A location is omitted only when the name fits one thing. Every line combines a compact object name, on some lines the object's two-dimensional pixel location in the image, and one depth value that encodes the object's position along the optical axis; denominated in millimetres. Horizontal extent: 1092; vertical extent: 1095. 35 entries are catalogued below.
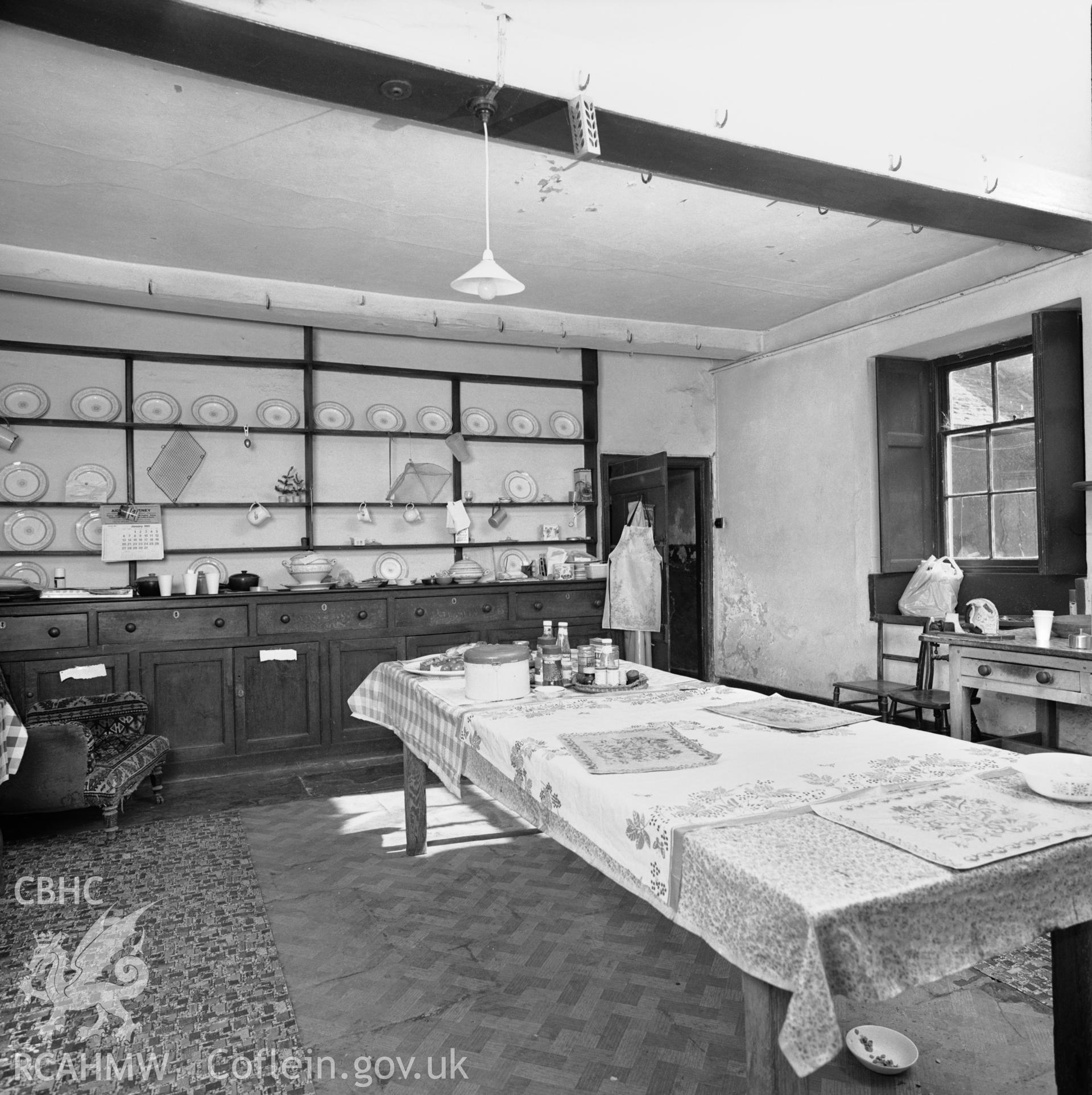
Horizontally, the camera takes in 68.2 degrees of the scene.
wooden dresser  4652
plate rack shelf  5359
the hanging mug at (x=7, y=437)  5164
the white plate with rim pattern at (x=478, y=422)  6527
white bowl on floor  2000
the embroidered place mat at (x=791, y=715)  2152
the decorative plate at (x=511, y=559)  6605
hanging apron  6062
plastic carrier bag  5289
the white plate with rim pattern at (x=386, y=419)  6160
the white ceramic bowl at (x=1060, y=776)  1504
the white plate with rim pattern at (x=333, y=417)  6043
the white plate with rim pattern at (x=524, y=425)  6660
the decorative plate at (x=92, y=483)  5363
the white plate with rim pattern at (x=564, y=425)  6828
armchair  3746
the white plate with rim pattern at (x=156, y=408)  5535
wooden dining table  1150
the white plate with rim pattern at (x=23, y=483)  5176
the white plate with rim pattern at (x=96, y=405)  5371
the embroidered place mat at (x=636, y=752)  1785
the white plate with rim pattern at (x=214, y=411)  5703
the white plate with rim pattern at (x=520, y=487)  6641
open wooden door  6223
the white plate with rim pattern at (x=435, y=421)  6355
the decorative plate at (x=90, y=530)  5387
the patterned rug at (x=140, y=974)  2109
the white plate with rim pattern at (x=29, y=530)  5199
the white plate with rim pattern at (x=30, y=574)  5164
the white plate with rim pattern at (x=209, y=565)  5666
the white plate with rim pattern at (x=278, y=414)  5887
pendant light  2873
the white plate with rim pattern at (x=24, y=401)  5184
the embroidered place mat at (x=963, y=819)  1306
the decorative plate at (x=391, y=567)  6207
